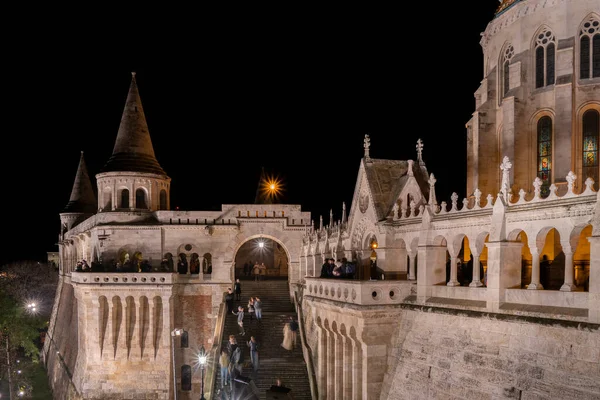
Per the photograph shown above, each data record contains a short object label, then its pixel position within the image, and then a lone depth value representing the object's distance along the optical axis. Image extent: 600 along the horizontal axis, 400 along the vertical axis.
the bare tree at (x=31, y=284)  59.33
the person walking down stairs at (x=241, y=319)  27.38
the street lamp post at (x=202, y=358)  22.40
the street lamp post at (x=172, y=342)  31.18
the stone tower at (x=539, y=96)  19.62
